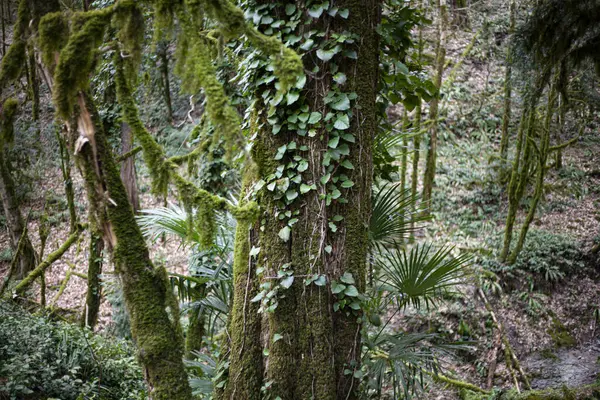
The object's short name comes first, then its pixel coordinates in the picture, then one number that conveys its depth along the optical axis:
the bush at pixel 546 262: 8.20
